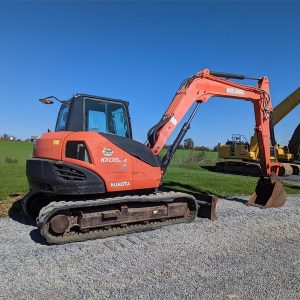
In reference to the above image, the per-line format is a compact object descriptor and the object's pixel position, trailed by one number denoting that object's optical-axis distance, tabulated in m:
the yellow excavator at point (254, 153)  17.17
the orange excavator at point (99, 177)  5.04
